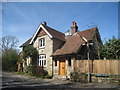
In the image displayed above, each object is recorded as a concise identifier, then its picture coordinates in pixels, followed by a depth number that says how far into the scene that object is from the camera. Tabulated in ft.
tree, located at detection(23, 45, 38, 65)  52.75
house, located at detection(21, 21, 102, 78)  42.80
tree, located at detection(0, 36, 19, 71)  68.54
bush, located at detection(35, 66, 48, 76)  46.52
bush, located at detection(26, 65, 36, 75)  49.35
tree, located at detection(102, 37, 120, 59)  46.71
